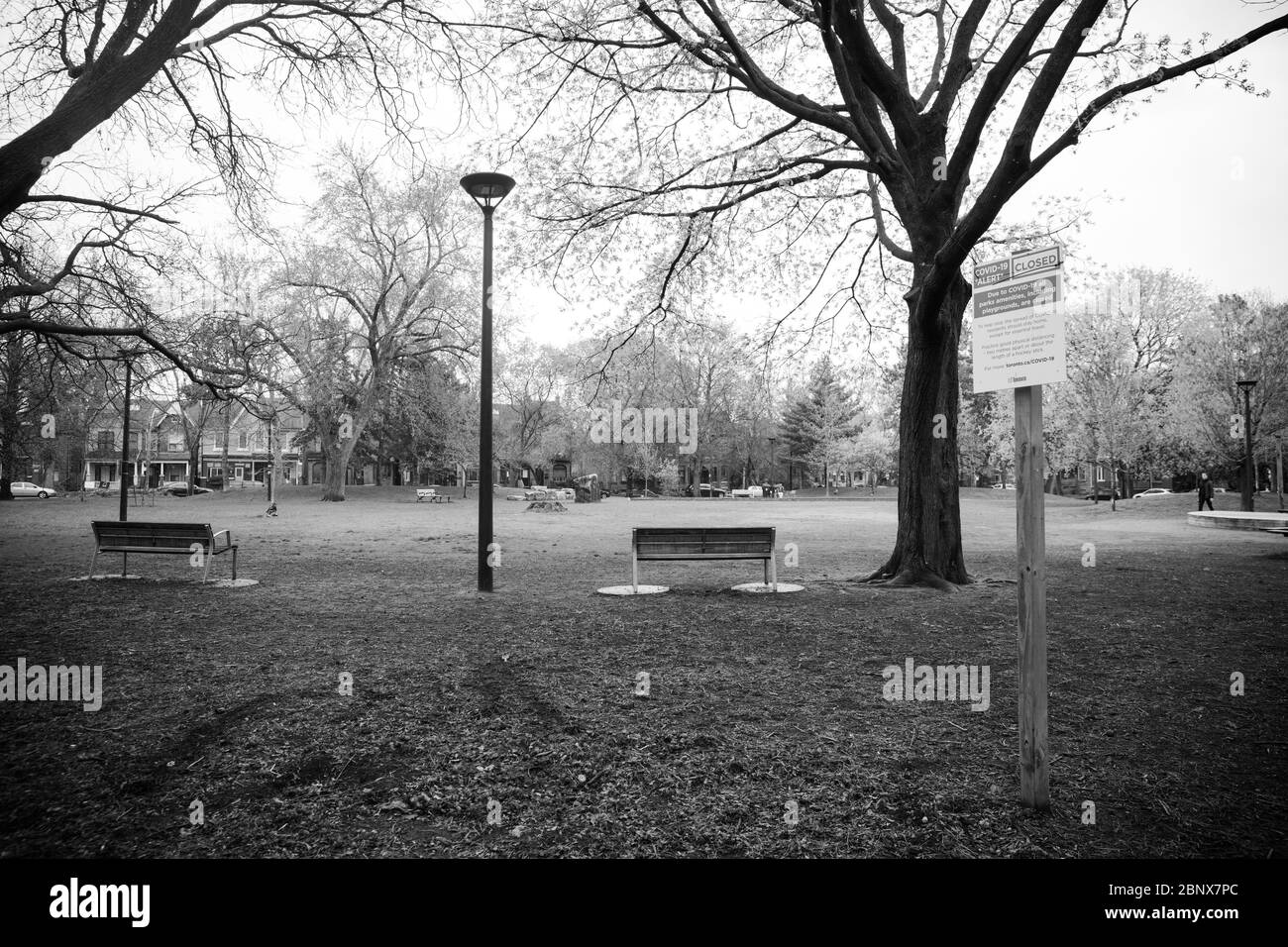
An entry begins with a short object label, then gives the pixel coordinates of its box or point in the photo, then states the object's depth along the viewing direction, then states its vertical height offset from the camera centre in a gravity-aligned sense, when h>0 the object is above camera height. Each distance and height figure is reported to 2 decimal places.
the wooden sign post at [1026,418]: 3.30 +0.31
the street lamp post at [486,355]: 9.27 +1.65
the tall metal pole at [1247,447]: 24.14 +1.26
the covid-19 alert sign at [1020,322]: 3.18 +0.75
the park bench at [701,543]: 9.32 -0.86
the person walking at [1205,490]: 28.31 -0.36
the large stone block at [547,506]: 32.19 -1.34
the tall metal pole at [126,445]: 19.37 +0.84
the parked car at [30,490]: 48.52 -1.10
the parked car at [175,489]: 52.57 -1.07
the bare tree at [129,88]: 7.16 +4.71
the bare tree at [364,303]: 34.78 +9.17
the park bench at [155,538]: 9.93 -0.90
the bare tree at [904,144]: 7.58 +4.64
